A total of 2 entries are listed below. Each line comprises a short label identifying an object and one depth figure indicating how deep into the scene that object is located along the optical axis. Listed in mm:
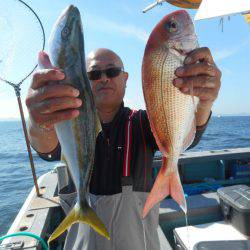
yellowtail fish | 525
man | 825
